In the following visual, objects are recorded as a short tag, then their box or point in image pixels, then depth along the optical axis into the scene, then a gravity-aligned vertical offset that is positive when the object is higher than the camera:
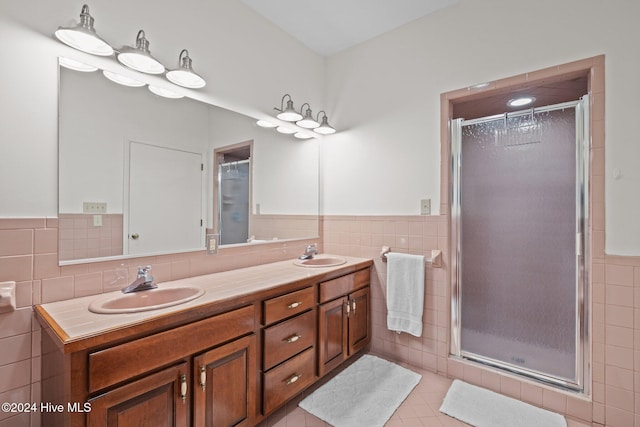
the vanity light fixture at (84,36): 1.28 +0.81
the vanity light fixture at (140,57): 1.45 +0.81
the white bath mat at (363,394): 1.71 -1.19
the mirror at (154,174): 1.40 +0.25
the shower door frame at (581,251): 1.70 -0.21
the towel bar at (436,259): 2.11 -0.32
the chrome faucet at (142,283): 1.44 -0.35
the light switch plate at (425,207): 2.20 +0.07
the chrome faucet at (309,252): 2.43 -0.32
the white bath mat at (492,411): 1.65 -1.18
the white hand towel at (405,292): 2.18 -0.60
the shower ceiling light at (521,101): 1.92 +0.78
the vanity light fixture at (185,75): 1.66 +0.82
